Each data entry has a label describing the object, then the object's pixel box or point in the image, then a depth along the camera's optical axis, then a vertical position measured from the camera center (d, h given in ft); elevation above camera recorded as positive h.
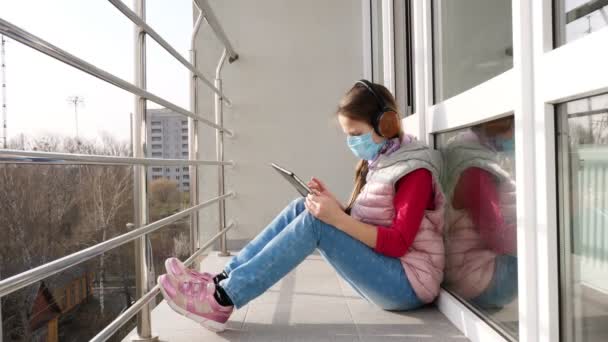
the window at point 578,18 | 2.34 +0.73
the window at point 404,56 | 6.72 +1.58
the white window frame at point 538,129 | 2.66 +0.25
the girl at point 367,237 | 4.44 -0.53
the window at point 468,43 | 3.50 +1.02
